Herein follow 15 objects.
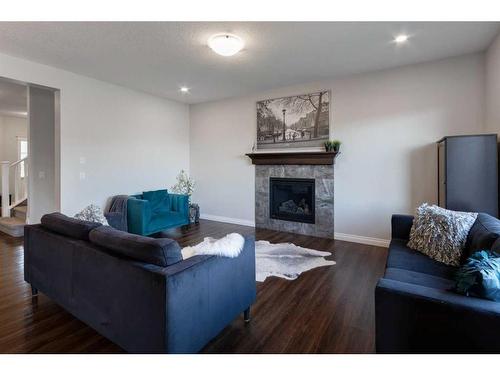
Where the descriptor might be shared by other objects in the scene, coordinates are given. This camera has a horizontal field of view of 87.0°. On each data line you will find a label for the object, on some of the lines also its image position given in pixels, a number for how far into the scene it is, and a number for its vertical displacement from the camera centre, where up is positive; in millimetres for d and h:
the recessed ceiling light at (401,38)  2994 +1688
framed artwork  4633 +1194
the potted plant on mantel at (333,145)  4412 +659
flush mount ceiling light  2887 +1577
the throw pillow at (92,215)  2790 -315
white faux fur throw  1771 -438
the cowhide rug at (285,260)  3072 -996
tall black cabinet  2947 +124
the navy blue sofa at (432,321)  1196 -665
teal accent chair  4223 -477
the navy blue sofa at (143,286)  1432 -642
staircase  4638 -427
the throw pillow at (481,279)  1275 -476
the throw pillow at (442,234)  2213 -444
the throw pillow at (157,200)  5000 -277
